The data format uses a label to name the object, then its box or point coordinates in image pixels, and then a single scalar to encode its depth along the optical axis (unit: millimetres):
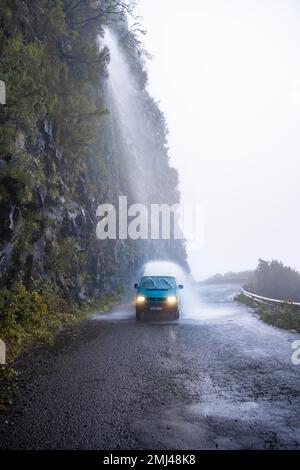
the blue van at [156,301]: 14047
